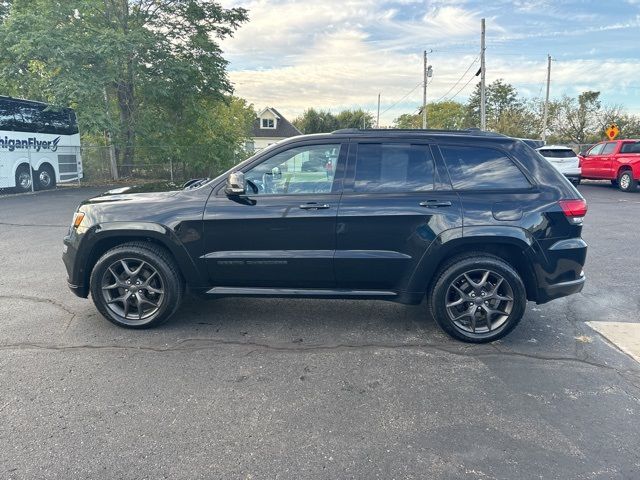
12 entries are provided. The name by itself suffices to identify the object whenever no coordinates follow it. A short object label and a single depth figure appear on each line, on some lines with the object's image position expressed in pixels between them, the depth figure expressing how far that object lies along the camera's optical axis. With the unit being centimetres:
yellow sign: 2213
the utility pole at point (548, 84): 3321
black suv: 364
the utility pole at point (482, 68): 2494
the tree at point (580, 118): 3959
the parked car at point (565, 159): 1556
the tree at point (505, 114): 4331
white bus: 1452
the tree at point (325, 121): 6175
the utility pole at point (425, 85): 3557
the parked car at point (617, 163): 1512
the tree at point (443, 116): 6756
